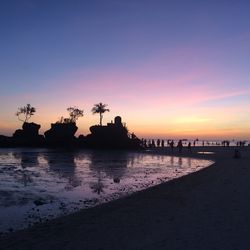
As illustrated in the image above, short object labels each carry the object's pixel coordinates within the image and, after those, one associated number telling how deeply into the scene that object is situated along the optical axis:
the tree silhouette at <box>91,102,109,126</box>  71.41
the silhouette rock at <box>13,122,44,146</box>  62.80
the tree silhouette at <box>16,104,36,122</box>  71.31
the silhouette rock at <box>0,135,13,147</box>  60.51
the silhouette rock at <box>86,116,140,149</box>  59.66
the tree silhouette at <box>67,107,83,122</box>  72.37
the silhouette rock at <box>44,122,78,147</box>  62.67
